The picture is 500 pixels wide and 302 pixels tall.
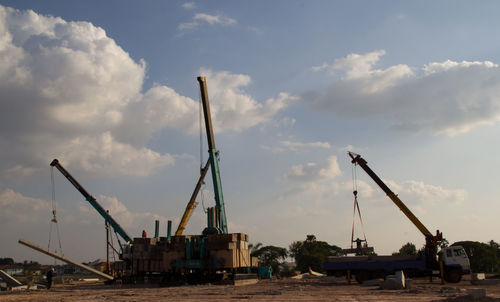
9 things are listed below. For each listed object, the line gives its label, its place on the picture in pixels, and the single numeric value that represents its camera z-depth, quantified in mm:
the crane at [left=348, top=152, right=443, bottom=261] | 28962
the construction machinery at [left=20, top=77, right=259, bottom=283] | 28703
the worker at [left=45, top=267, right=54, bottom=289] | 25739
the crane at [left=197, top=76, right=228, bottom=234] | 36656
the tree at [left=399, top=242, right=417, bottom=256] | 66938
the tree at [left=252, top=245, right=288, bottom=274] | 66525
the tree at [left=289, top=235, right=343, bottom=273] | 59084
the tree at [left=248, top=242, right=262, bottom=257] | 64375
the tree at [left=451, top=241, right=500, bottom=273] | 64250
